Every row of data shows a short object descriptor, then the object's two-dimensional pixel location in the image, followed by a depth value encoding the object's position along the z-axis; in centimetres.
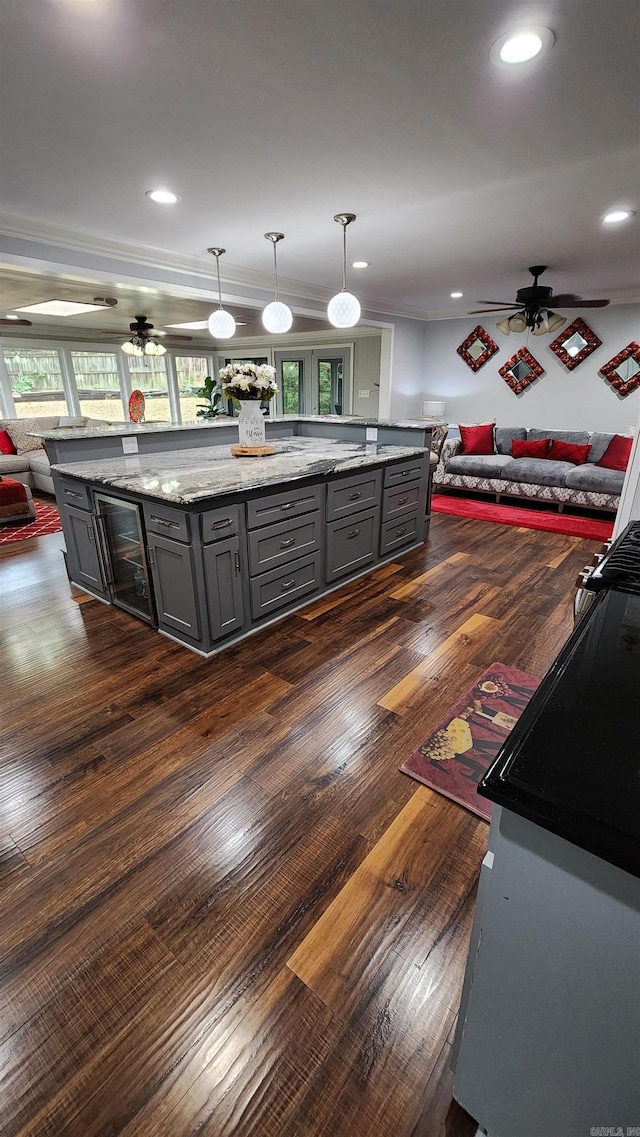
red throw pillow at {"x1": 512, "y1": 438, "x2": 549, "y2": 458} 616
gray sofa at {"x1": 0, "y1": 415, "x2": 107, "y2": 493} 591
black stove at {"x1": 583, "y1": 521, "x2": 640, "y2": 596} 128
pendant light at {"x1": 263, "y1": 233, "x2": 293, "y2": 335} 370
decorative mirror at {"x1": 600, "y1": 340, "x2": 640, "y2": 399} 596
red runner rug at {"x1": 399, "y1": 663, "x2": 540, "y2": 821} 179
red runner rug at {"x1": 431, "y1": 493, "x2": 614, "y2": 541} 490
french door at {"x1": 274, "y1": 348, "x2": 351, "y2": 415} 873
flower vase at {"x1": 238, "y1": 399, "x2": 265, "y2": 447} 335
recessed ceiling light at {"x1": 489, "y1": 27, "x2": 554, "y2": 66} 152
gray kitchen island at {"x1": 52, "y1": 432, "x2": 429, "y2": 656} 249
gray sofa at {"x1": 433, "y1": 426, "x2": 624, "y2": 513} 522
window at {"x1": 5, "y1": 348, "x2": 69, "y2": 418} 719
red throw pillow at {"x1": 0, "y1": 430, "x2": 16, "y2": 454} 620
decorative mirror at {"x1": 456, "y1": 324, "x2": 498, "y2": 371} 698
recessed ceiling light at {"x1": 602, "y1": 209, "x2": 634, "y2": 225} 315
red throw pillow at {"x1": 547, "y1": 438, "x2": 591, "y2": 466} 582
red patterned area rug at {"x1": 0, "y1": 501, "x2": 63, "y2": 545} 470
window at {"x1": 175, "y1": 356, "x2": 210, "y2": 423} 998
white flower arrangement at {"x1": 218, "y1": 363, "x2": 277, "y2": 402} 316
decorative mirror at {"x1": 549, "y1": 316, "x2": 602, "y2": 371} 616
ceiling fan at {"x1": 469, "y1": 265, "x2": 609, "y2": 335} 459
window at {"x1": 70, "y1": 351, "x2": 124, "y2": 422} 810
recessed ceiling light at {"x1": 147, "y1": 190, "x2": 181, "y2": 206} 280
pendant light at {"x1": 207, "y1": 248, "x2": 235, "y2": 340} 384
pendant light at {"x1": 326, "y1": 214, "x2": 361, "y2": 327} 345
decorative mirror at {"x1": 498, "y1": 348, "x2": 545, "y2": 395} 666
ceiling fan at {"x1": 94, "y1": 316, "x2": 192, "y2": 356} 615
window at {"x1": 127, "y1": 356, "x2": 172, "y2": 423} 899
